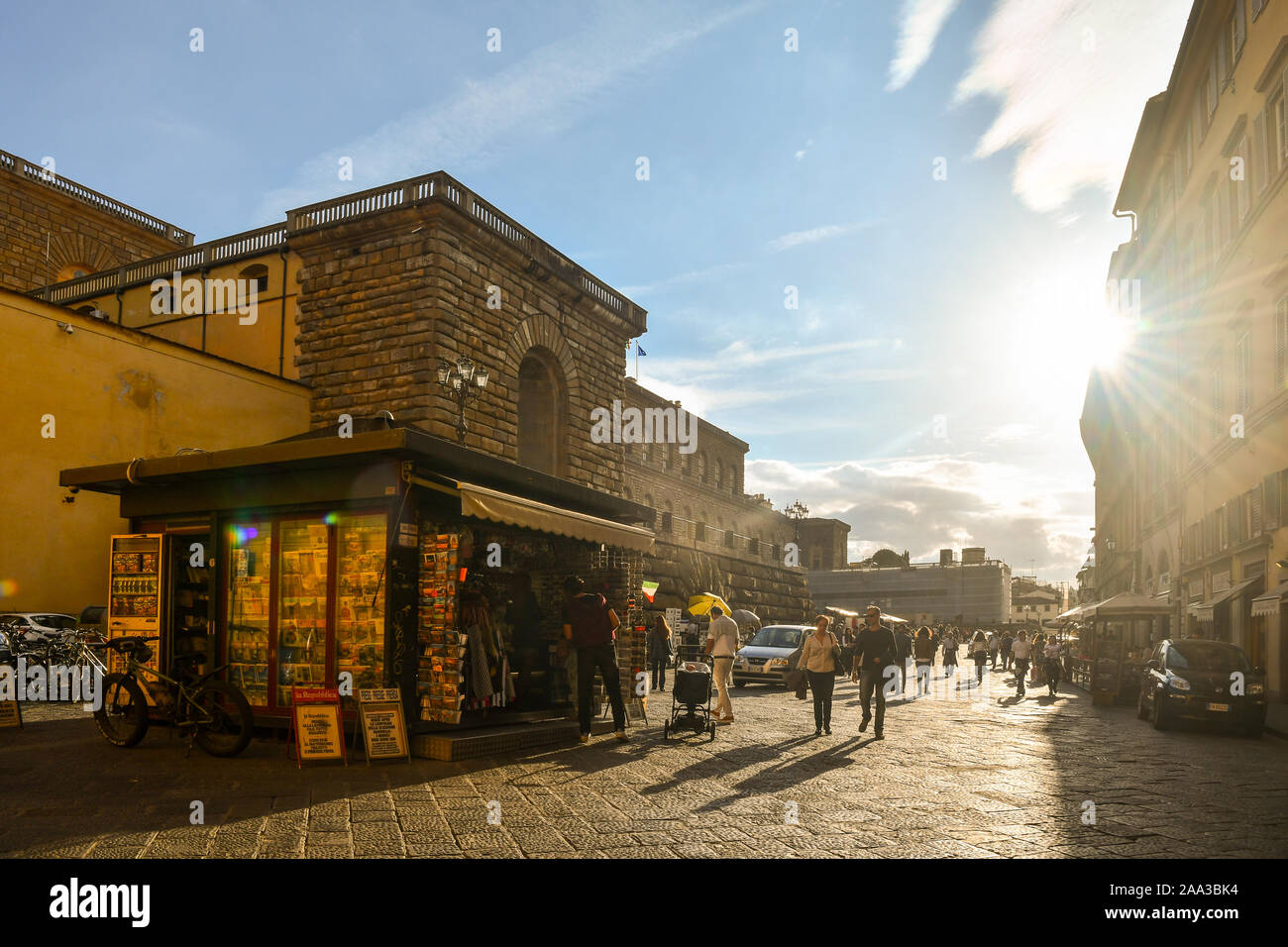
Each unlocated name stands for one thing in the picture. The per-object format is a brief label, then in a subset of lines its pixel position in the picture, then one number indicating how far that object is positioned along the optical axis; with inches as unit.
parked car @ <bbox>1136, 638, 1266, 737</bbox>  546.3
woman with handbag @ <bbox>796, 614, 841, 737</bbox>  486.6
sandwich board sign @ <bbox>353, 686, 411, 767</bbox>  345.4
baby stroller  450.3
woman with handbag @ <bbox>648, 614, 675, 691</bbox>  852.0
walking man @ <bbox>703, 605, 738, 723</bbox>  510.0
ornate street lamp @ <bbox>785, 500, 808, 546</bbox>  2773.1
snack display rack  432.5
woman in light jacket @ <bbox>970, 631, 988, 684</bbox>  1176.2
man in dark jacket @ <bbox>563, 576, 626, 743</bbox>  418.9
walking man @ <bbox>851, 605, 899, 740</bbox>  495.2
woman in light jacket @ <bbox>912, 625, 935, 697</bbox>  1028.5
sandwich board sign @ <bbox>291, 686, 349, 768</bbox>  333.4
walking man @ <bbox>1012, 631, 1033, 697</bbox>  927.7
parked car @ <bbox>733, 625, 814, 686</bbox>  887.7
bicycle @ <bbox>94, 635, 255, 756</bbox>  349.7
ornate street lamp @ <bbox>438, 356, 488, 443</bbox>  605.3
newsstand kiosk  374.3
